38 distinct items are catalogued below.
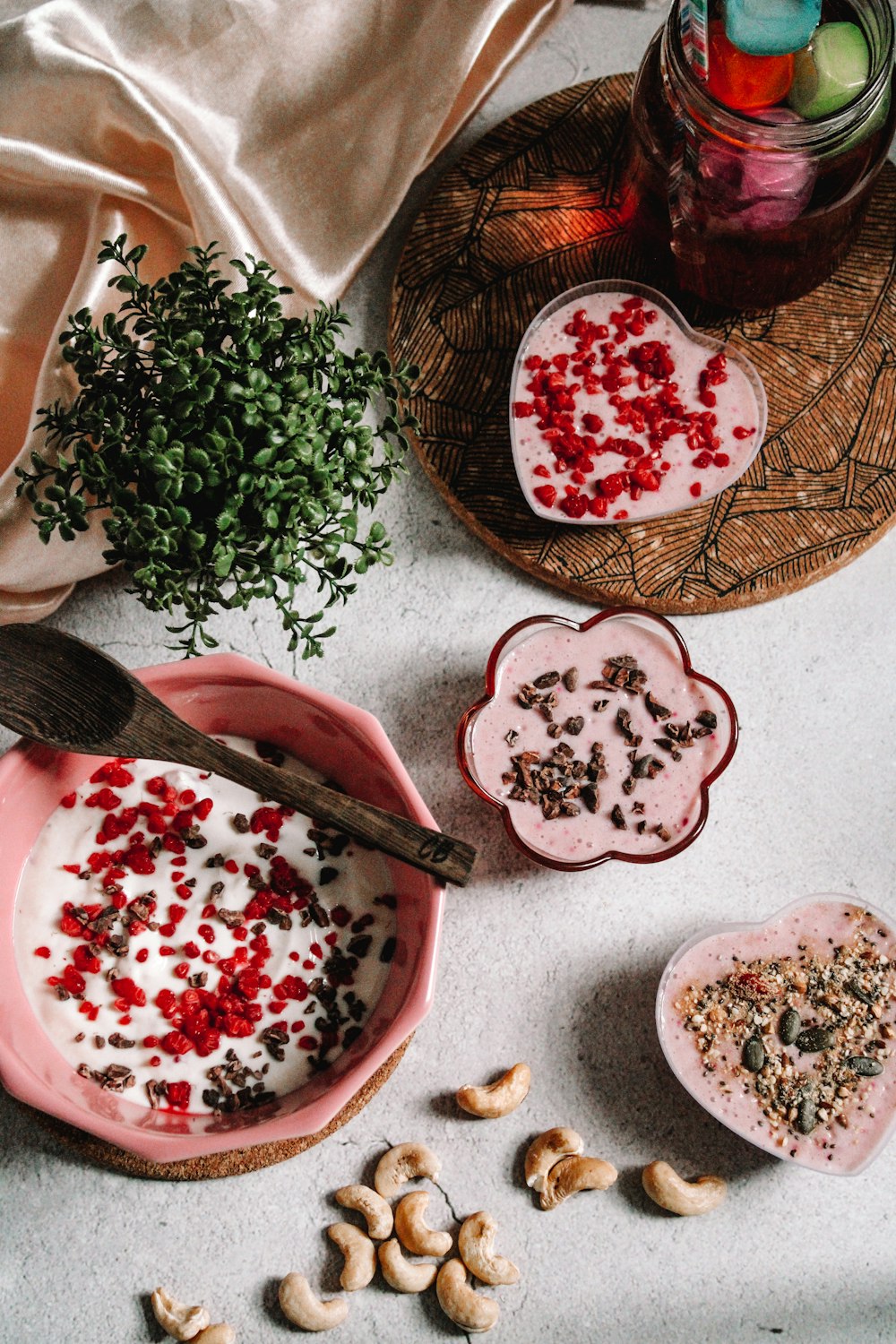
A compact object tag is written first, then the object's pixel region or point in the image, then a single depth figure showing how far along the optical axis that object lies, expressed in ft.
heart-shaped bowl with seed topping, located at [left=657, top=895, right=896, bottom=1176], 2.41
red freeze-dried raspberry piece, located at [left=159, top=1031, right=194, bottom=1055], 2.36
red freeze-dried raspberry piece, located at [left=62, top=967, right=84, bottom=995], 2.37
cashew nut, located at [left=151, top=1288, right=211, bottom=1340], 2.38
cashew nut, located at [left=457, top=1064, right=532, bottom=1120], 2.42
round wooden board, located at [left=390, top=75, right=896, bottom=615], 2.53
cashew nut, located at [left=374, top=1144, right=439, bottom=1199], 2.43
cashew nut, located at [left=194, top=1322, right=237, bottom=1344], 2.38
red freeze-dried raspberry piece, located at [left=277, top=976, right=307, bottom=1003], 2.39
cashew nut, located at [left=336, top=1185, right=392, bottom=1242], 2.41
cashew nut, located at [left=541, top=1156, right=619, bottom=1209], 2.41
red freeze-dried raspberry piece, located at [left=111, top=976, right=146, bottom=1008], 2.37
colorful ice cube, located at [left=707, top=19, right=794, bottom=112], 2.29
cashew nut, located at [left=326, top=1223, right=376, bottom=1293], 2.40
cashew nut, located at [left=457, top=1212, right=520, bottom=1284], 2.40
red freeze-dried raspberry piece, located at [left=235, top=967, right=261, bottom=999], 2.38
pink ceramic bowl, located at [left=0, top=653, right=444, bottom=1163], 2.24
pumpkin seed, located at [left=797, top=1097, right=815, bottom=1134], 2.40
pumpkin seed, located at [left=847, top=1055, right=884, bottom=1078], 2.41
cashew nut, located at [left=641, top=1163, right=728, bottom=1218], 2.41
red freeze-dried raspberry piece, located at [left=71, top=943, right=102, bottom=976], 2.38
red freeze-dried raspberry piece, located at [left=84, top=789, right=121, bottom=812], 2.42
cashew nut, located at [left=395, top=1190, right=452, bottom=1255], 2.40
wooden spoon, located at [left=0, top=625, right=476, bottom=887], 2.25
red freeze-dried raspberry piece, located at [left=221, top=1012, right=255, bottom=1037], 2.36
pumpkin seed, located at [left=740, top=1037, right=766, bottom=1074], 2.41
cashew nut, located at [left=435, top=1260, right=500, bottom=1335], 2.39
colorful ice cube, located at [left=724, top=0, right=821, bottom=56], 2.26
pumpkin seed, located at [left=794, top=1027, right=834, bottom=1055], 2.42
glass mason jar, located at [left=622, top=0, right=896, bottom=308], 2.30
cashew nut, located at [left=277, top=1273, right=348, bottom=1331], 2.38
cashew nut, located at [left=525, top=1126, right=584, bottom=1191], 2.43
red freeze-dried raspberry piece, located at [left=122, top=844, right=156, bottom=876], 2.41
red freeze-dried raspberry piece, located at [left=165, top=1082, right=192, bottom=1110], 2.35
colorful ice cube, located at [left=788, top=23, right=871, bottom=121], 2.29
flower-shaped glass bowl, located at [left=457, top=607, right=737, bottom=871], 2.44
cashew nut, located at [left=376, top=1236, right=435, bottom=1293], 2.40
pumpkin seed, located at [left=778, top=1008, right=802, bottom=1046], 2.42
